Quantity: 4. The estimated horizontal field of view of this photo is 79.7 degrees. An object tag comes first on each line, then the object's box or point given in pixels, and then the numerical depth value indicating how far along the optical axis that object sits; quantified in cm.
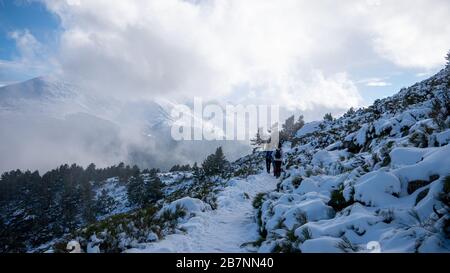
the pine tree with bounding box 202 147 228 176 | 4188
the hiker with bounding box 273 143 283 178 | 1745
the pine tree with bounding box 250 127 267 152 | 5430
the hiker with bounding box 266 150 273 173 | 2131
